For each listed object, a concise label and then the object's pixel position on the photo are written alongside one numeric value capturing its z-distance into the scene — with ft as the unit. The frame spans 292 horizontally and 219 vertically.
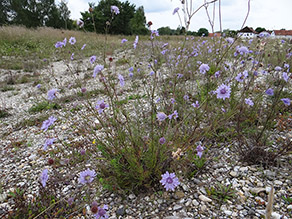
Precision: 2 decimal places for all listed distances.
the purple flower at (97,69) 1.31
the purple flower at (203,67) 1.62
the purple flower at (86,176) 1.17
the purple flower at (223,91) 1.42
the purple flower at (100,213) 1.13
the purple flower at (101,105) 1.46
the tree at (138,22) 56.50
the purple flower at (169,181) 1.23
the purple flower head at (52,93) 1.40
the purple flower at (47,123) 1.37
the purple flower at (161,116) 1.28
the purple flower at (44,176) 1.21
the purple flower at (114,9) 1.68
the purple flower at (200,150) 1.40
